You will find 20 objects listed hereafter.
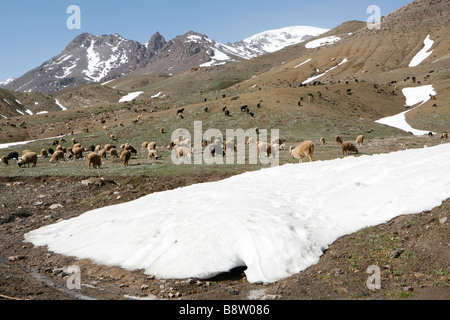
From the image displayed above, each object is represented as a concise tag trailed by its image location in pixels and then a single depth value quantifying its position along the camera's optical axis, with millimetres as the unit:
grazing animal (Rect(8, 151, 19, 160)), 48825
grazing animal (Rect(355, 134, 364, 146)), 39906
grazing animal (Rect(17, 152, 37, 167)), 39906
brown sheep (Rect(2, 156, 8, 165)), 44625
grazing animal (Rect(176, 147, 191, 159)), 38759
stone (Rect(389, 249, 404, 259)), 9484
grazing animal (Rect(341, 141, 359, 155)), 31455
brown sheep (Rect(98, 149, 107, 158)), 43438
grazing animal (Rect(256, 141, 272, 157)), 35031
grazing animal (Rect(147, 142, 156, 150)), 45978
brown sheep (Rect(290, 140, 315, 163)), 27234
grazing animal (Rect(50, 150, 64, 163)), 43969
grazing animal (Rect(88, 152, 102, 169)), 33219
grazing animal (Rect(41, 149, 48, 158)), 48959
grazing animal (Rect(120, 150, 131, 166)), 34031
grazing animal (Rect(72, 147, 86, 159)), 44312
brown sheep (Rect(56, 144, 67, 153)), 51106
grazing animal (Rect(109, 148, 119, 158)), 42531
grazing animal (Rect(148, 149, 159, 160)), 39138
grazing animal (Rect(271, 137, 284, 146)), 40825
